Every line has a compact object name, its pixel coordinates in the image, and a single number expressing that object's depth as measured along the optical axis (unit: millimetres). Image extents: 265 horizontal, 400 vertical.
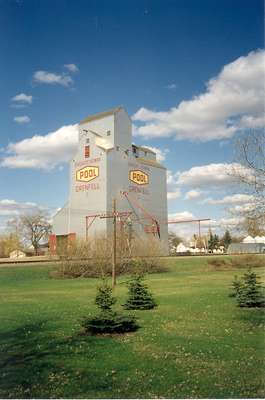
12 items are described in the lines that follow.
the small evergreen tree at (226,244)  107000
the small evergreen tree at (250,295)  16375
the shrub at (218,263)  44938
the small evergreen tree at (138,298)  16875
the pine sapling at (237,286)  17466
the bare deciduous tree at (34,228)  81750
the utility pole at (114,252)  25403
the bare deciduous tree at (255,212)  13398
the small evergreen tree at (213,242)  109988
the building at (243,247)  94375
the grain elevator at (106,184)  54844
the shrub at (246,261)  45250
